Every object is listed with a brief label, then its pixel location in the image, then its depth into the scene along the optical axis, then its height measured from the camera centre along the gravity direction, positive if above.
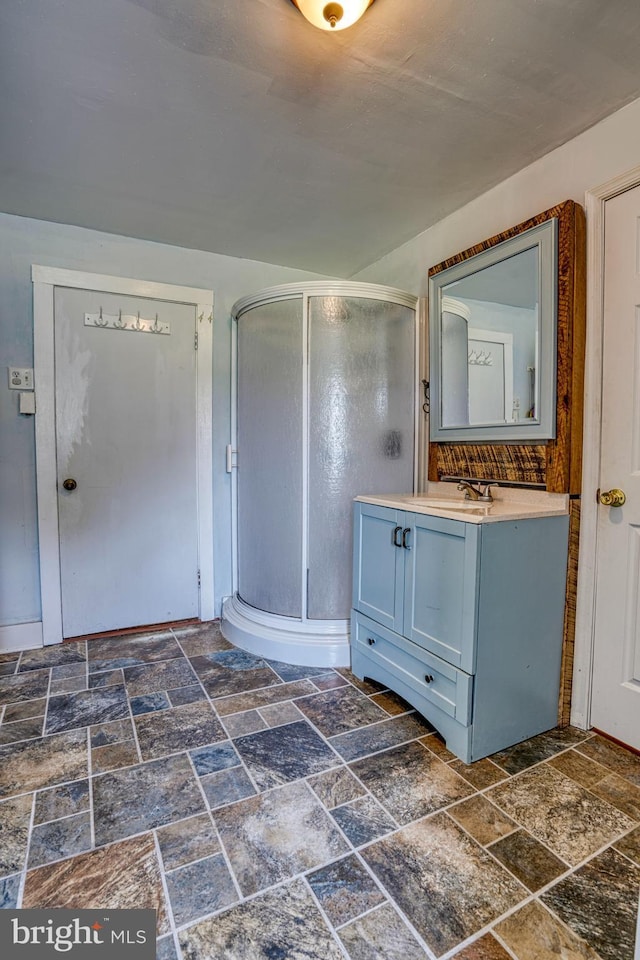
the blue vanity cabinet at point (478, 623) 1.62 -0.65
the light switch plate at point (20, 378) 2.49 +0.37
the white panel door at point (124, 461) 2.62 -0.08
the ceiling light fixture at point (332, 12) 1.23 +1.17
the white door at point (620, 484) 1.67 -0.13
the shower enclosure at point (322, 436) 2.43 +0.07
